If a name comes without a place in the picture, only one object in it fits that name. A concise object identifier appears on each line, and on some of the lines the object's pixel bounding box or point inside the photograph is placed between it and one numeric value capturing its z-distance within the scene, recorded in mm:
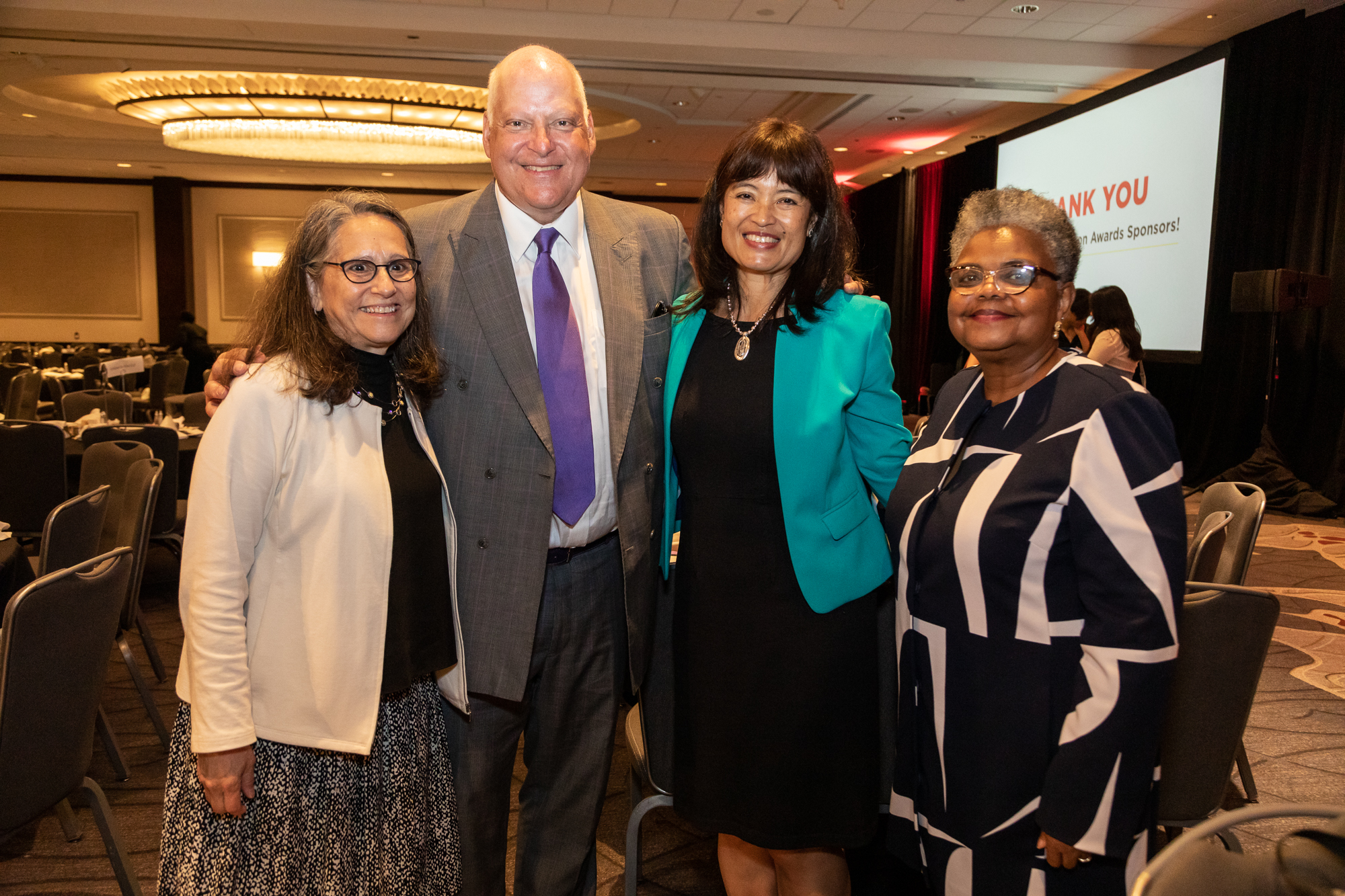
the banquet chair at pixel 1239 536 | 2479
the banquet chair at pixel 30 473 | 4410
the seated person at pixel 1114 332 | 6117
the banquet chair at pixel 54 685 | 1770
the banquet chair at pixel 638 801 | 1901
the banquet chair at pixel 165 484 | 4461
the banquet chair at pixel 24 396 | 7625
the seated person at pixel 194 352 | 12305
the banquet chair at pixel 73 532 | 2660
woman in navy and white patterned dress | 1260
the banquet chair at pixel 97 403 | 6594
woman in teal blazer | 1690
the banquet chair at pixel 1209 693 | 1750
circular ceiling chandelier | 10500
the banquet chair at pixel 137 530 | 3062
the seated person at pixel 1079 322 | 5781
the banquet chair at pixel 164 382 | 8615
